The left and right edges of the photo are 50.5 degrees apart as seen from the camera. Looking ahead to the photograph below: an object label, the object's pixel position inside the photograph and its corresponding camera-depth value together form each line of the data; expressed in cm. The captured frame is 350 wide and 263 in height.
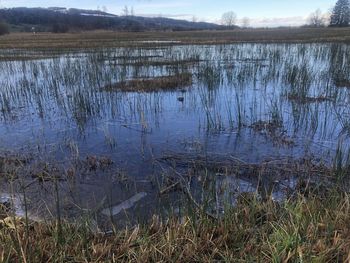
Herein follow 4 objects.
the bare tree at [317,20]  12756
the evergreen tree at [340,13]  9250
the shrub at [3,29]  6594
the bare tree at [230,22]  18368
